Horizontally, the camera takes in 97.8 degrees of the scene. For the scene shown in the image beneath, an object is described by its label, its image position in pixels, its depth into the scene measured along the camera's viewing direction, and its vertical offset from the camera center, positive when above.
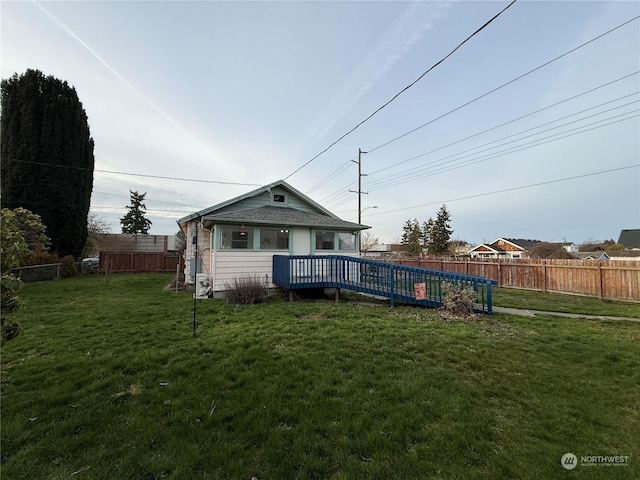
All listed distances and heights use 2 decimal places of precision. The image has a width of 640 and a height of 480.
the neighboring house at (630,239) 36.86 +2.11
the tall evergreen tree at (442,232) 33.41 +2.61
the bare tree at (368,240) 46.29 +2.27
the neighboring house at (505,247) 42.02 +1.03
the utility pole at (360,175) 22.67 +6.54
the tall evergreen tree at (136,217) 43.12 +5.56
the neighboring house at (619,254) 30.89 +0.01
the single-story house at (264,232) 9.90 +0.84
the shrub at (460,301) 7.29 -1.27
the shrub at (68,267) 16.50 -0.86
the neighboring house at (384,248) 45.33 +1.17
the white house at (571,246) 49.62 +1.46
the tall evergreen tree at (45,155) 16.41 +5.99
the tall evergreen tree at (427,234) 35.08 +2.68
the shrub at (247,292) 8.84 -1.25
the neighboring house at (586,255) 33.09 -0.11
